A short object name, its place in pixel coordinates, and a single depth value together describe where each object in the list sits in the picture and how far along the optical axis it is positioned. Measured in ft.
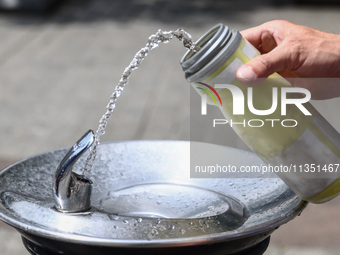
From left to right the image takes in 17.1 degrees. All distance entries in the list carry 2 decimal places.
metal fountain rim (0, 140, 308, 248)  3.39
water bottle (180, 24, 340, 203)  3.64
